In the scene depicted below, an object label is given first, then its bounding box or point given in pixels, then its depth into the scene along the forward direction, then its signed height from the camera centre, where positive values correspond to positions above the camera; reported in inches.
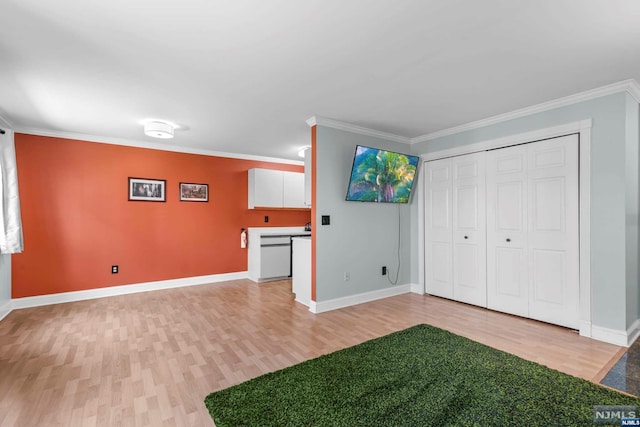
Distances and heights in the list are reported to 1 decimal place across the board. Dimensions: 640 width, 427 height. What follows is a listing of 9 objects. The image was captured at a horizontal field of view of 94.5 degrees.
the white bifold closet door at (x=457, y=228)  154.3 -7.7
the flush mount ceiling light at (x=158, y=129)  151.2 +43.1
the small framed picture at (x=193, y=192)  206.1 +14.6
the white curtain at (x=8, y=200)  128.5 +5.2
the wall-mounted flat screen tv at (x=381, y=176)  155.3 +21.4
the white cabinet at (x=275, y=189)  226.1 +19.4
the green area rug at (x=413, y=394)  69.0 -47.6
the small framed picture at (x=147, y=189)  188.7 +15.0
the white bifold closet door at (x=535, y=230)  122.3 -6.9
